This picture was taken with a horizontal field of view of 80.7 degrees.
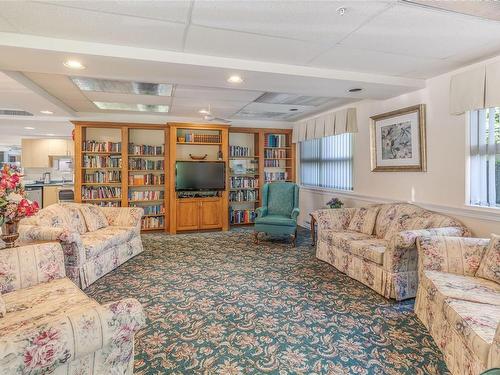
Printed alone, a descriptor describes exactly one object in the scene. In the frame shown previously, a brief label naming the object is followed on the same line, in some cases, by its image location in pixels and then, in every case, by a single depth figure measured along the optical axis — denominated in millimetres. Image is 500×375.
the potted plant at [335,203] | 4906
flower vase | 2637
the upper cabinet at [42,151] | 8742
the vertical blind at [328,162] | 5223
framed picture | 3637
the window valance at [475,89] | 2709
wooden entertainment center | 5848
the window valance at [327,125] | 4789
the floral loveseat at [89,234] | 3053
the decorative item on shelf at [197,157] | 6227
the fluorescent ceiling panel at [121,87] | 3754
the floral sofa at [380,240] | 2867
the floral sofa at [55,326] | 1125
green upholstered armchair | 4902
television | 5969
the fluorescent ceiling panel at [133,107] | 5070
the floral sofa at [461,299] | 1616
